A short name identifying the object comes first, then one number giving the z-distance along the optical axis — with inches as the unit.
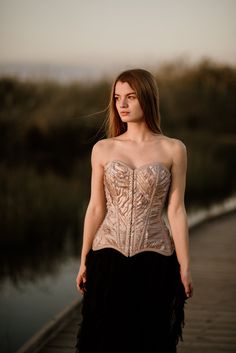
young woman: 100.3
